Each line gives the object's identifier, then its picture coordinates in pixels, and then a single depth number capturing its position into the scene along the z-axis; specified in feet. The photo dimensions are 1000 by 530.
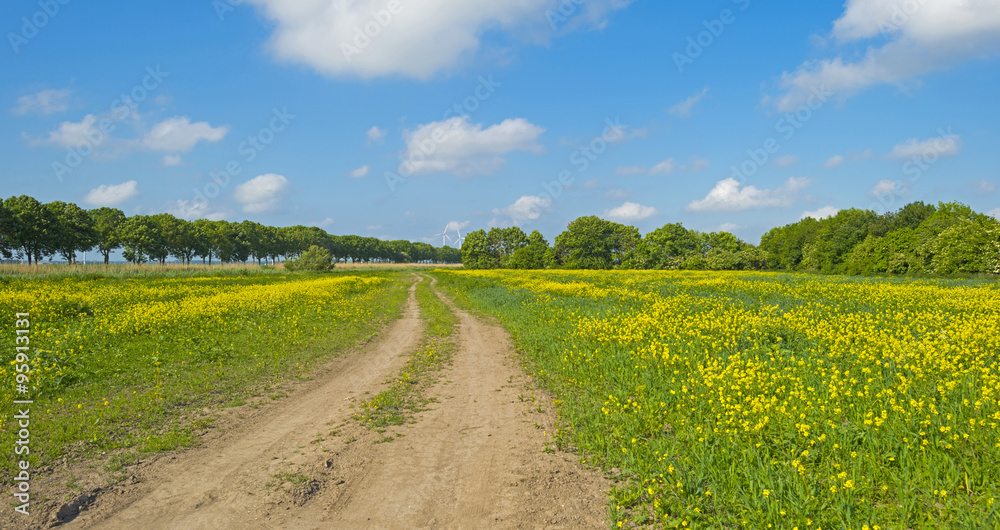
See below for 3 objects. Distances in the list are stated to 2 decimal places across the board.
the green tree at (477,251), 407.23
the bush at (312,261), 236.02
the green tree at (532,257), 370.53
